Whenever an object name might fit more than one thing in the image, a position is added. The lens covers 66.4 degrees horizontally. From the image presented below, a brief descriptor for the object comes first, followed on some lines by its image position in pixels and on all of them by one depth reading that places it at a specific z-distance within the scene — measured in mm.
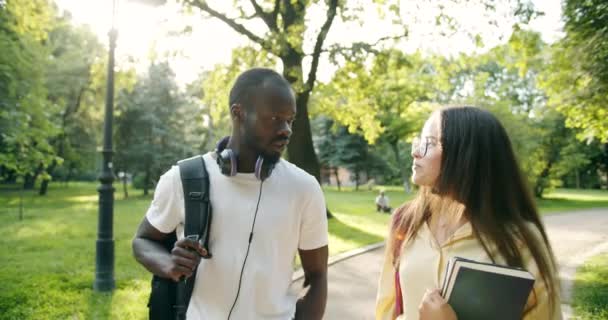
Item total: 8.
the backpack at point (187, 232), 1992
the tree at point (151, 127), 34094
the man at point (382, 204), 22625
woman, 1973
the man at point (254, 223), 2037
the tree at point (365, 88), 14663
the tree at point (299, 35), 11969
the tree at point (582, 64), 7355
